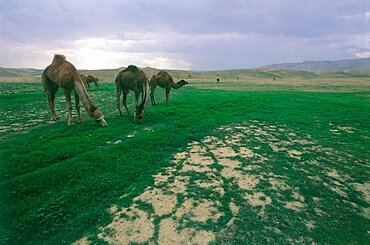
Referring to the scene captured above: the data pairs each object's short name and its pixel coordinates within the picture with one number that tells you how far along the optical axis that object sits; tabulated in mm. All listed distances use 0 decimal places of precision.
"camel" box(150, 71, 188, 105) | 17484
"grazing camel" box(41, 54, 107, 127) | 9961
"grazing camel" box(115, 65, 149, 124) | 11367
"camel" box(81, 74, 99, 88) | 30266
